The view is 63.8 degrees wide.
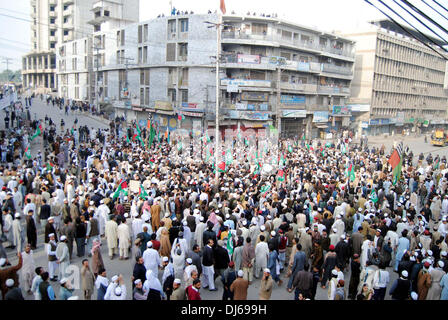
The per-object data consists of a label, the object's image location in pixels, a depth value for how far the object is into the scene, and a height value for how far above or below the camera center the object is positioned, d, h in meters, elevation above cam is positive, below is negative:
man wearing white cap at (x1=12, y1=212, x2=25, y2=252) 9.81 -3.59
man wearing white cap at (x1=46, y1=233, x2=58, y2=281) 8.57 -3.61
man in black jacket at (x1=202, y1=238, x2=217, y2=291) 8.71 -3.76
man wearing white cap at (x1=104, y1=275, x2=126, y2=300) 6.59 -3.37
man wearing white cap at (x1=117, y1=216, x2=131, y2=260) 10.02 -3.69
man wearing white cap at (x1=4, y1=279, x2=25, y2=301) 6.51 -3.45
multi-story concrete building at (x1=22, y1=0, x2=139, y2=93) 68.88 +14.76
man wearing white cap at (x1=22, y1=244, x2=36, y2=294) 7.94 -3.68
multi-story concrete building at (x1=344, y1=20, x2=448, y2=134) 52.62 +5.67
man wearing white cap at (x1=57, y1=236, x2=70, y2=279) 8.48 -3.59
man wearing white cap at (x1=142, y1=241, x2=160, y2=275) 8.37 -3.50
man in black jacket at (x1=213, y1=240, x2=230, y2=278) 8.95 -3.69
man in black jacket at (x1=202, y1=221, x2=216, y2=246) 9.53 -3.33
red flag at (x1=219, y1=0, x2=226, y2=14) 16.69 +4.76
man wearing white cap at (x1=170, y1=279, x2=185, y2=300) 6.76 -3.45
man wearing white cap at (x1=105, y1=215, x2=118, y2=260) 10.14 -3.63
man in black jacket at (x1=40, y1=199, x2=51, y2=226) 11.33 -3.42
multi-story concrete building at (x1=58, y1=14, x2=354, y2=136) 36.94 +4.24
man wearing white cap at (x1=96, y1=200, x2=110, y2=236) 11.09 -3.29
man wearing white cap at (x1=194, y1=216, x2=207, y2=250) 10.17 -3.49
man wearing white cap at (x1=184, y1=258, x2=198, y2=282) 7.73 -3.46
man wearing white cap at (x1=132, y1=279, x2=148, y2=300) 6.73 -3.48
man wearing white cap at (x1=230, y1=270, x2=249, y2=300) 7.32 -3.59
